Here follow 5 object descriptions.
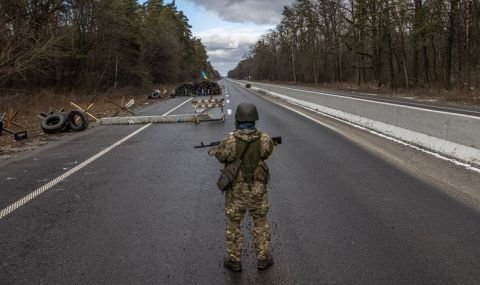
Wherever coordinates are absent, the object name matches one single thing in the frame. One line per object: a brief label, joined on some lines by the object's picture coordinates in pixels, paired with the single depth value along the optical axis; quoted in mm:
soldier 4262
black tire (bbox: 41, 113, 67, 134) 16188
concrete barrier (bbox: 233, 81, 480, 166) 9367
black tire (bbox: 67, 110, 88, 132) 16906
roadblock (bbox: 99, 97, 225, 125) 18781
